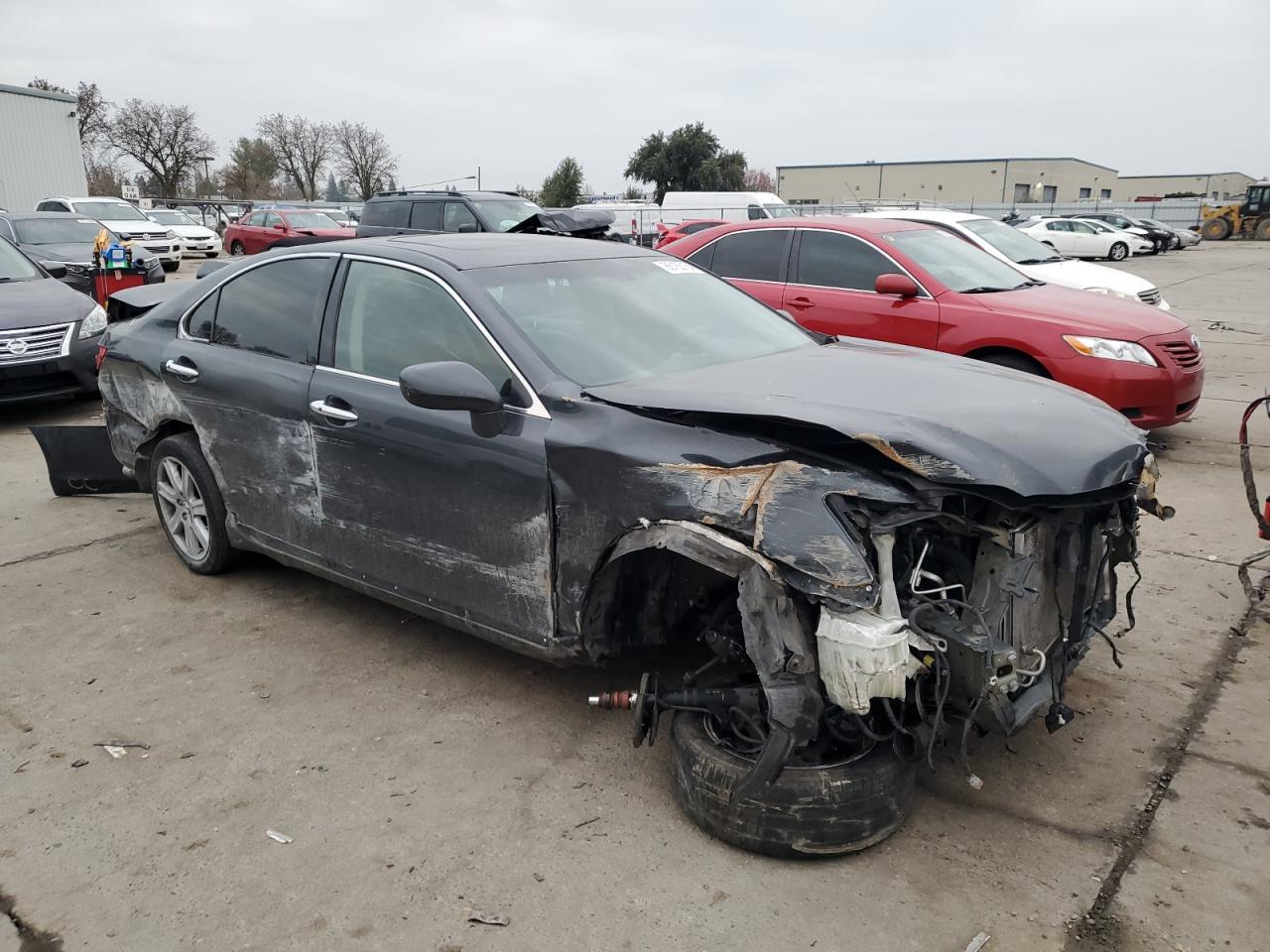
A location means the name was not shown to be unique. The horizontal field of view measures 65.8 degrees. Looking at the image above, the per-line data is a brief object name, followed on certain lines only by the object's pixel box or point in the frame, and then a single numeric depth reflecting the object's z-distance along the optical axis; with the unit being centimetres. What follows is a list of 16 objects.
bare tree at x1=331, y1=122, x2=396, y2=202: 7144
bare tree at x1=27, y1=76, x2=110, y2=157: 5639
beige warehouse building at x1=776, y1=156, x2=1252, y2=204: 8256
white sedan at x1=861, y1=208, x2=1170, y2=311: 947
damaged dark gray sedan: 264
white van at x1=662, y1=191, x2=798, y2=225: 3105
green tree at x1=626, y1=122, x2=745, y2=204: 5759
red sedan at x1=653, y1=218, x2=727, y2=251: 2318
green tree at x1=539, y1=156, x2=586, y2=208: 5850
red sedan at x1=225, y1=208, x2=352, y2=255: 2225
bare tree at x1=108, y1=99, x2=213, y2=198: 5828
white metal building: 2912
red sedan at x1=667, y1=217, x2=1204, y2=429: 659
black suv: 1431
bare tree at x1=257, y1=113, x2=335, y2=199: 7062
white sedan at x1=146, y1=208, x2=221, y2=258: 2561
